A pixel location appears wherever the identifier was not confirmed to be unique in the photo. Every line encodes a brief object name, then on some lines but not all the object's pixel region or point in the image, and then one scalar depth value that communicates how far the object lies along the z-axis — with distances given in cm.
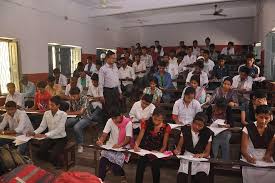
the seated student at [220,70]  729
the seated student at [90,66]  977
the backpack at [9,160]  257
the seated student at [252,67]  616
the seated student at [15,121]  446
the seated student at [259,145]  306
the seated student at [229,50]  1053
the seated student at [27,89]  674
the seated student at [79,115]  520
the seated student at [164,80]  651
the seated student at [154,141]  355
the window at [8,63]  713
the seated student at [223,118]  401
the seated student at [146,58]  1062
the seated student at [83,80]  701
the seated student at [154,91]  544
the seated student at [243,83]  559
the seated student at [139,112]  458
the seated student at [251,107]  413
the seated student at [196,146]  327
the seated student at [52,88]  638
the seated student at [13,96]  605
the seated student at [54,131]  440
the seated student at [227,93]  480
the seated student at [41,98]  563
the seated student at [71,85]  645
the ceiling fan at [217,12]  1118
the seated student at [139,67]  966
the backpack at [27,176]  230
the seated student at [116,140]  361
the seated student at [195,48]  1047
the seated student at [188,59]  933
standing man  585
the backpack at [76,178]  216
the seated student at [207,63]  779
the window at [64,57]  899
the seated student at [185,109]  444
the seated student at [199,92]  520
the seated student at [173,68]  830
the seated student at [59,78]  764
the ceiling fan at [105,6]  999
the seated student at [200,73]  624
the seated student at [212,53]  966
